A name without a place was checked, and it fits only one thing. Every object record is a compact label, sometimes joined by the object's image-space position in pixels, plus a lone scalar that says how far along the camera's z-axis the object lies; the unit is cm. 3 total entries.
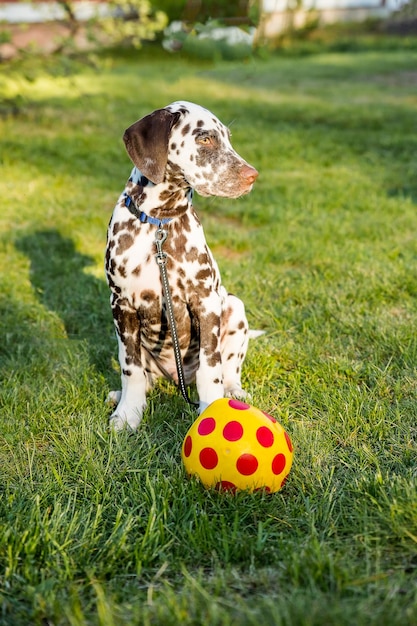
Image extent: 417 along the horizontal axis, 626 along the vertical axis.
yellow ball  291
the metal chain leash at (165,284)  339
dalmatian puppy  337
